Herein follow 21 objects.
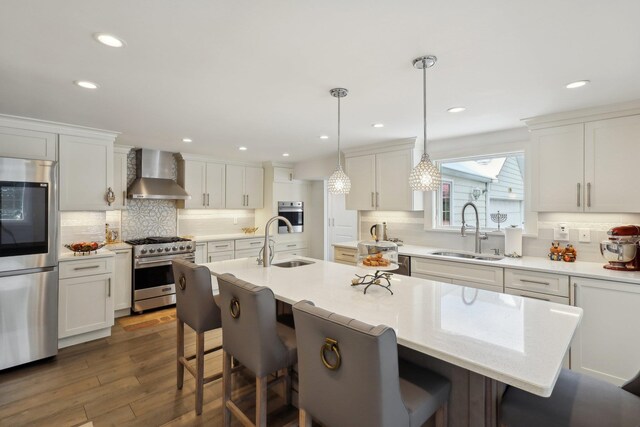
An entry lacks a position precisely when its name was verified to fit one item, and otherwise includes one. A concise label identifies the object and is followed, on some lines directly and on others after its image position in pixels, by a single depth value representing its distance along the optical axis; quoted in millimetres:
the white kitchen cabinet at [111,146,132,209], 4266
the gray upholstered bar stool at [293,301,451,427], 1058
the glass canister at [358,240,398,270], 2025
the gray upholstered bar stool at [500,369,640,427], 1126
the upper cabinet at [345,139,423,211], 3918
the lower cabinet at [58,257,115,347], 3111
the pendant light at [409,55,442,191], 2018
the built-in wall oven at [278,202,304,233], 5840
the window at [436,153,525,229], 3549
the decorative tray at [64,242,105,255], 3281
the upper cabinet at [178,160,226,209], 4953
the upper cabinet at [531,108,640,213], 2572
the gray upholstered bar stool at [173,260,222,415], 2119
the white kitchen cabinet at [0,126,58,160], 2965
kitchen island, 1060
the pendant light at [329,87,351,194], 2562
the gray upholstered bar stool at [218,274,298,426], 1601
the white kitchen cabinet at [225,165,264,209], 5434
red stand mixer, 2490
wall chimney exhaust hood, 4410
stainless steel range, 4094
